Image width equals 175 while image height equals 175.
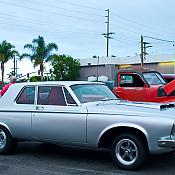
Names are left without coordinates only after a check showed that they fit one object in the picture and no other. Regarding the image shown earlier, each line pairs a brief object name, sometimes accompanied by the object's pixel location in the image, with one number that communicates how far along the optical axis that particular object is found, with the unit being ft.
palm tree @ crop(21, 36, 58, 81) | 183.32
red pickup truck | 35.88
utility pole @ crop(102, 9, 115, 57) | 228.63
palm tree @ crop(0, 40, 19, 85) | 196.85
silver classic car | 21.01
